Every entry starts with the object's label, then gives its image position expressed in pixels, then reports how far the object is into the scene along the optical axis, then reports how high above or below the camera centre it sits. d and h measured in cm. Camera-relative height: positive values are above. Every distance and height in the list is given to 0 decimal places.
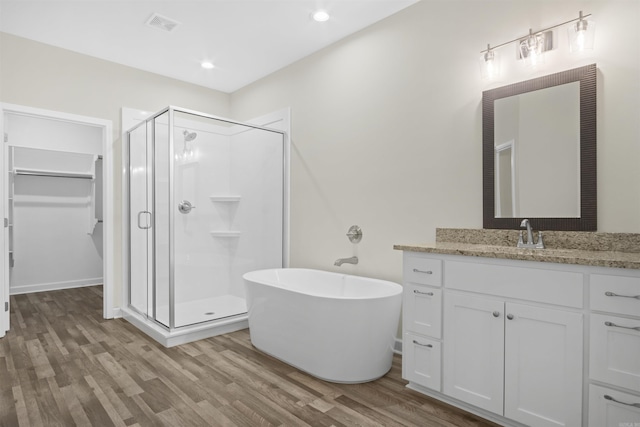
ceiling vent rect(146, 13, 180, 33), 305 +159
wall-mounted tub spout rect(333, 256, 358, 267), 321 -43
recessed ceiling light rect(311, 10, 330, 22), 298 +159
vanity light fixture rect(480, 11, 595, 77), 202 +98
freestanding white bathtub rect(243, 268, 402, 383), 237 -80
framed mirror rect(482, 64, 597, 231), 205 +35
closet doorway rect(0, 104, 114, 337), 502 +8
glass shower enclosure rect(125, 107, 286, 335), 331 -3
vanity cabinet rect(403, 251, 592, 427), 164 -64
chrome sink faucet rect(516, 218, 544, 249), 214 -18
